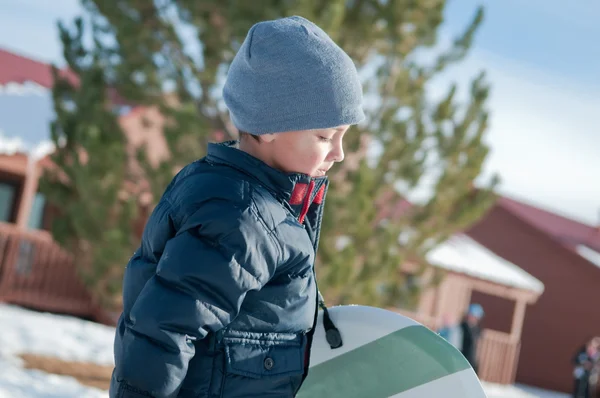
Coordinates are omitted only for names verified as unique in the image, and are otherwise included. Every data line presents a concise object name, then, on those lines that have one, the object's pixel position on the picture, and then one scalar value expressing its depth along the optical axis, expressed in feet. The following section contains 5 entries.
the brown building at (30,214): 44.78
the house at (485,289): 60.49
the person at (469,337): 42.73
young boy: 5.61
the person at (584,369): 59.41
